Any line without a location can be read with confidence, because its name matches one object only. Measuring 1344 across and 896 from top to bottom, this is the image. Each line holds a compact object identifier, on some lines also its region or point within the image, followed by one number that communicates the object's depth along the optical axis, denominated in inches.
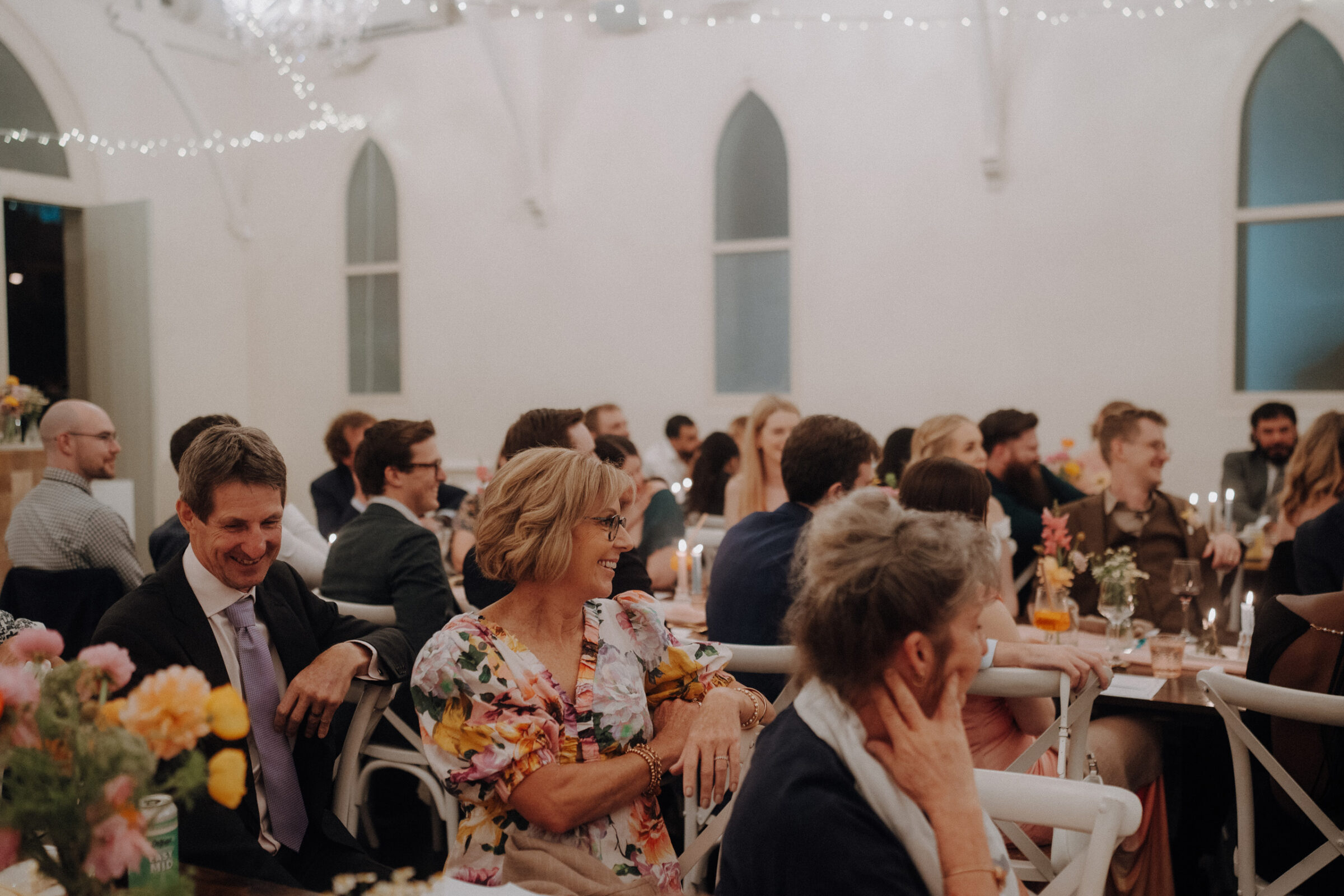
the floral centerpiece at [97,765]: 42.4
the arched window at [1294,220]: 254.8
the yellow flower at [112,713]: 44.3
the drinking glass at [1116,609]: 132.1
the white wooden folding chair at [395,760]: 118.9
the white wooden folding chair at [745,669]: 79.7
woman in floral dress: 71.6
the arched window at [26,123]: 304.3
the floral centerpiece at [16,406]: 259.6
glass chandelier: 287.3
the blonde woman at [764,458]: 198.4
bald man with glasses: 148.6
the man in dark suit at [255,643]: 79.7
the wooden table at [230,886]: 58.8
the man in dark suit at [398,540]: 124.0
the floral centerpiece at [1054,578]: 131.4
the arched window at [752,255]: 311.4
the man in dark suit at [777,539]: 117.3
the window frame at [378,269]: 361.7
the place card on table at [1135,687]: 111.3
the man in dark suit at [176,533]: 146.7
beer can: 52.2
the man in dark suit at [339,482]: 219.9
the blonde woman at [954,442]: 175.9
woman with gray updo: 51.6
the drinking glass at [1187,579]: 128.6
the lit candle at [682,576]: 166.1
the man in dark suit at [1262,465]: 239.9
